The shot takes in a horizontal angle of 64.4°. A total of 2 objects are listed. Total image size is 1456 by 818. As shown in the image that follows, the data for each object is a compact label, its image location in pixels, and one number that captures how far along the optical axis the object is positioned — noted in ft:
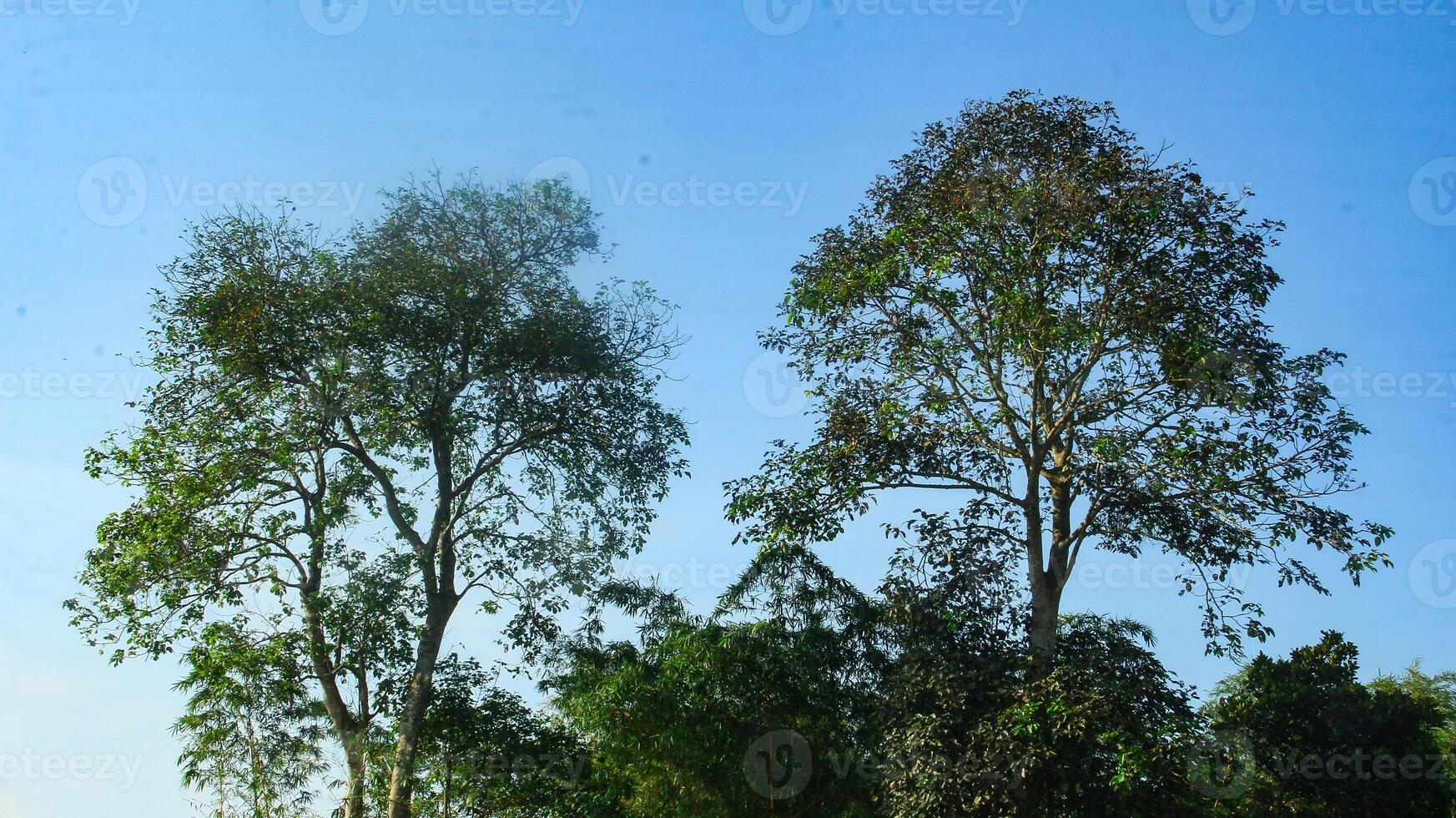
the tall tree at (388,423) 47.50
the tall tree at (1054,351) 40.81
